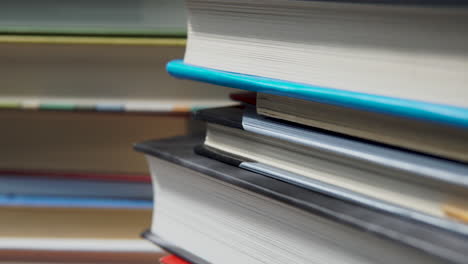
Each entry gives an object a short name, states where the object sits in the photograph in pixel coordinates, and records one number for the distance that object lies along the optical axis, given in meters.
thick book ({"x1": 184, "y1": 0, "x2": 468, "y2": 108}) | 0.28
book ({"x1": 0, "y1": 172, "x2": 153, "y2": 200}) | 0.41
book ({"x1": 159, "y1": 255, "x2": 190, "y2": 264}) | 0.34
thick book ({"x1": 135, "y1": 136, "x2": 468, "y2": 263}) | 0.29
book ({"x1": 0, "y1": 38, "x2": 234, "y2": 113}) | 0.40
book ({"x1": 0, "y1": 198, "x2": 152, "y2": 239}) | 0.40
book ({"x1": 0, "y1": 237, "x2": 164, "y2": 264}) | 0.40
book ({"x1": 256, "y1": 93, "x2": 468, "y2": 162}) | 0.29
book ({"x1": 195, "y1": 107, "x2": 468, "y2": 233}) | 0.29
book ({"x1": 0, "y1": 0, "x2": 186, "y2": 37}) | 0.40
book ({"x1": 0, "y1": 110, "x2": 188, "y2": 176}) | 0.42
